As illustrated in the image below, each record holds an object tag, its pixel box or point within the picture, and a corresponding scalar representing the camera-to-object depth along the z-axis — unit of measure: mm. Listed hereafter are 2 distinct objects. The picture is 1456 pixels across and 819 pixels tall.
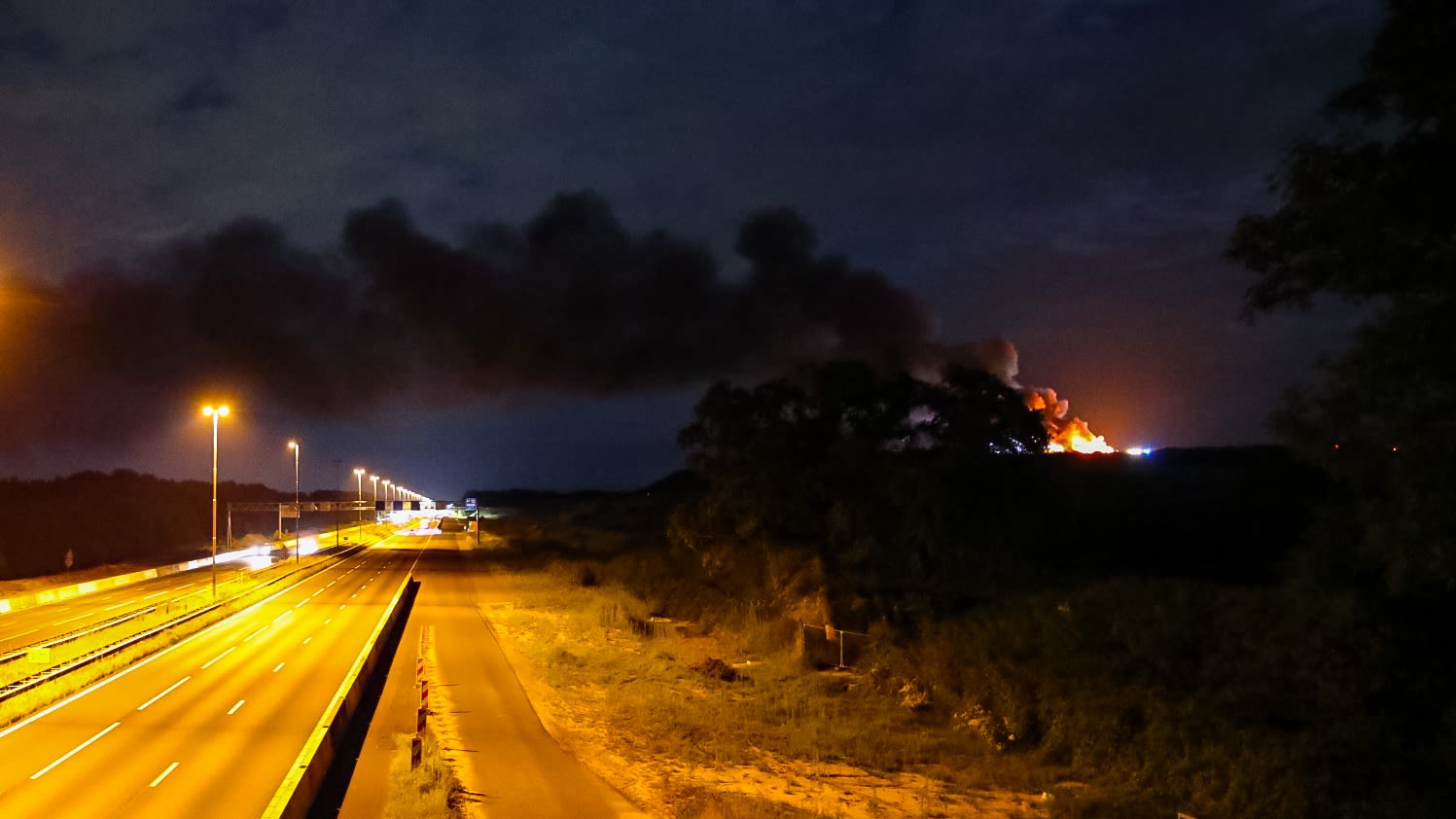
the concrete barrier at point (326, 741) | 13328
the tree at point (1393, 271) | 9242
